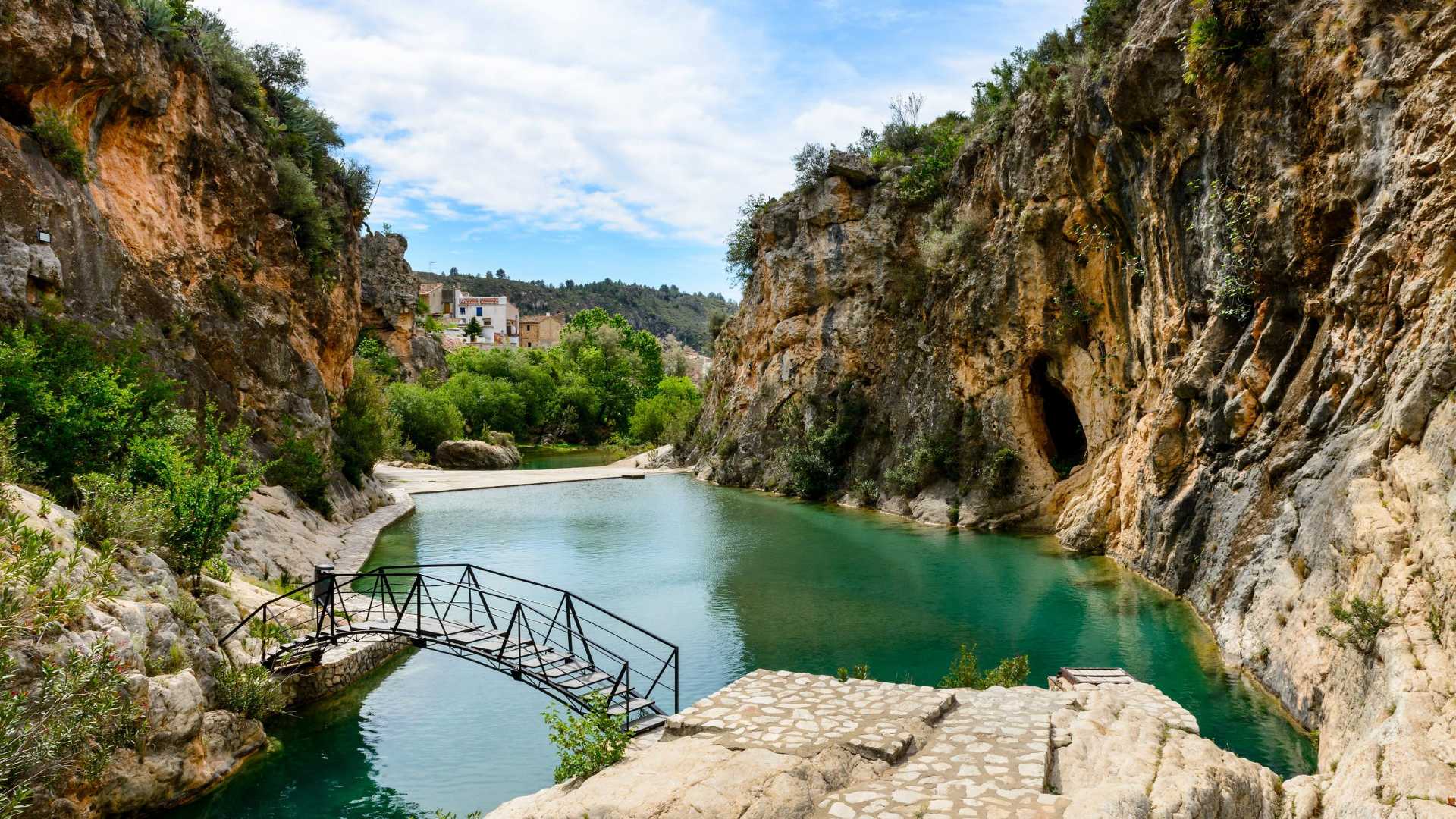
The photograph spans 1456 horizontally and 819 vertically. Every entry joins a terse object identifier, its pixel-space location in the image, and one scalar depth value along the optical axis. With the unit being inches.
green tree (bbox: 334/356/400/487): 1117.7
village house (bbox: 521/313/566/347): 4608.8
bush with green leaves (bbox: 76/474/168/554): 396.5
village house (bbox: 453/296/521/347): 4638.3
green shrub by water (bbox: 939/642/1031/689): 446.6
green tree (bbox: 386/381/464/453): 2015.3
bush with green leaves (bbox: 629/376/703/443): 2269.9
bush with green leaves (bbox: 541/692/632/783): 308.0
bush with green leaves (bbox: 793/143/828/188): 1558.8
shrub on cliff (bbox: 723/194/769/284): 1814.7
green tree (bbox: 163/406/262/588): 457.1
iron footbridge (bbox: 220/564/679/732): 405.1
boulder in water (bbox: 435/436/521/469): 1994.3
